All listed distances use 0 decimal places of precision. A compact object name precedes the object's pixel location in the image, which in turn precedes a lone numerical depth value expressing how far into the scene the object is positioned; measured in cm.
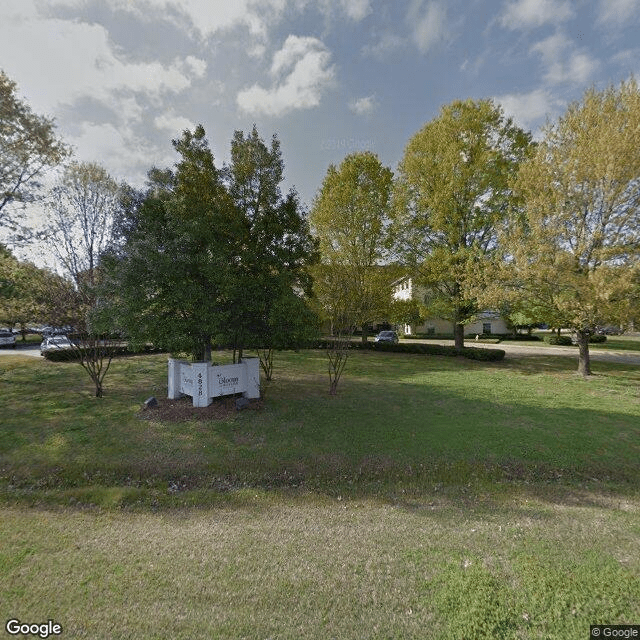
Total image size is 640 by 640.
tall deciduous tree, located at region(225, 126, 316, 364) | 775
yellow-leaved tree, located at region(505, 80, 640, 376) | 1047
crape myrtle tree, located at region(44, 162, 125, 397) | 854
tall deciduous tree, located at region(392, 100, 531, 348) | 1529
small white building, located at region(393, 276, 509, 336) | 3759
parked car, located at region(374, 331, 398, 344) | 2768
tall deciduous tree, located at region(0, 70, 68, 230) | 1169
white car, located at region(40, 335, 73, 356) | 1741
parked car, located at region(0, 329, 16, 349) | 2431
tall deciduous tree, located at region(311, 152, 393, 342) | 1822
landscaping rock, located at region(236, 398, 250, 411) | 803
